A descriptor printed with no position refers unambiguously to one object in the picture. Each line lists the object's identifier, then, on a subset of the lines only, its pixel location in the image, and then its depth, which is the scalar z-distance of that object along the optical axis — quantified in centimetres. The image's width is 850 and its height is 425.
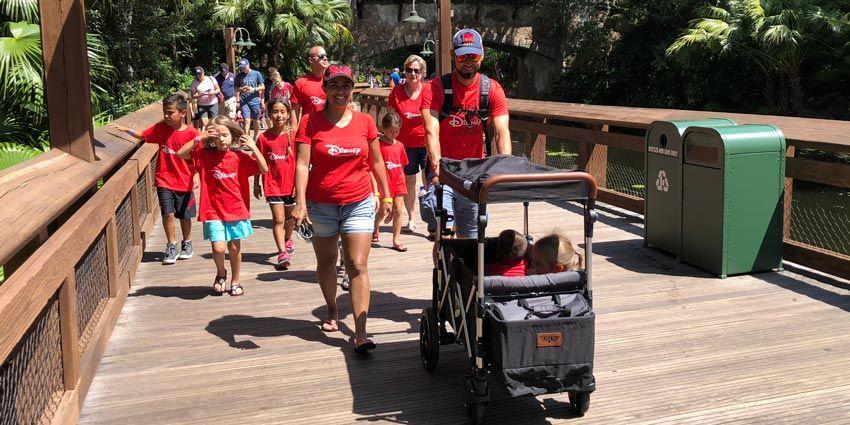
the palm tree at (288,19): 3538
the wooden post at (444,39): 1194
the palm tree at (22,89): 888
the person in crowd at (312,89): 856
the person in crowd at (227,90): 2066
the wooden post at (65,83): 576
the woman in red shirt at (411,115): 805
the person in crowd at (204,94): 1872
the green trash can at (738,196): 657
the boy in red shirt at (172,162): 764
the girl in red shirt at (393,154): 778
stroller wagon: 377
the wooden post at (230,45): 2722
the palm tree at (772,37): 2484
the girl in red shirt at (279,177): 756
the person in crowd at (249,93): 1809
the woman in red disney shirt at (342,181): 502
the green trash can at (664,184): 718
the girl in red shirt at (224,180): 652
